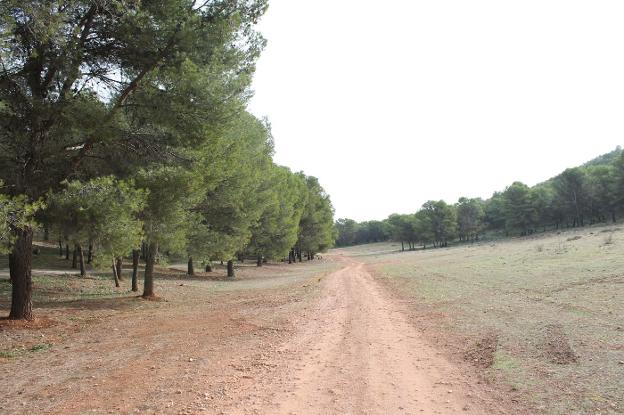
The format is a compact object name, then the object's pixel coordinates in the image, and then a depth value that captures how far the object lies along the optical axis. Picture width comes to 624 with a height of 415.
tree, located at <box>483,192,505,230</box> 111.03
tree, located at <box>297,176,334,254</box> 60.78
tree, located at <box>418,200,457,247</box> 106.25
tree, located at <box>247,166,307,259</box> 35.09
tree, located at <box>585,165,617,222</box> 81.06
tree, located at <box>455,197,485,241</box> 110.31
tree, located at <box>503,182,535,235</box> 94.62
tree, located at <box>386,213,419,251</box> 115.62
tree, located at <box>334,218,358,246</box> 190.00
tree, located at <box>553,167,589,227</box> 86.00
